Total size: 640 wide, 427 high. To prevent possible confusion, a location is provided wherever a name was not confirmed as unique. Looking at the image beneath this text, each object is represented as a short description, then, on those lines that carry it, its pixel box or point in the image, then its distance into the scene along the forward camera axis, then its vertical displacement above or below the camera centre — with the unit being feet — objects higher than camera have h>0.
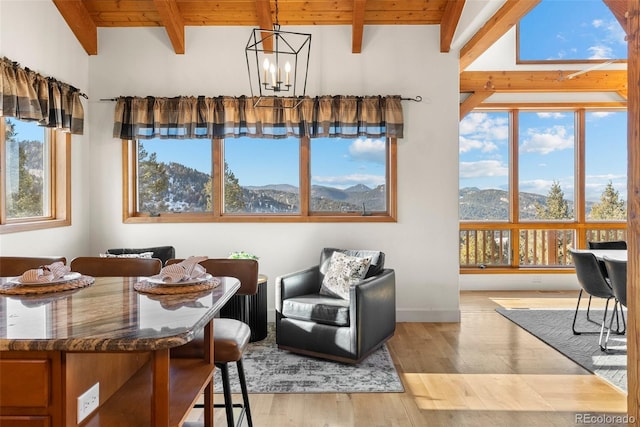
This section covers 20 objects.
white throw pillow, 12.07 -1.94
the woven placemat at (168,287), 4.99 -0.96
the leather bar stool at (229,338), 5.89 -1.88
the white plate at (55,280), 5.05 -0.88
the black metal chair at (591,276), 11.98 -2.03
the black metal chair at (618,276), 10.44 -1.77
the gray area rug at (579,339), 10.34 -3.99
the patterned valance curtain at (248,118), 14.32 +3.19
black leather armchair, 10.61 -2.90
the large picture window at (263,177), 15.16 +1.20
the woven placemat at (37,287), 4.87 -0.92
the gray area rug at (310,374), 9.42 -4.04
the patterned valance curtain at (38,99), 10.57 +3.19
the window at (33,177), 11.54 +1.06
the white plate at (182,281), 5.19 -0.91
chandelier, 14.60 +5.29
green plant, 12.82 -1.42
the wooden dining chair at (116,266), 7.01 -0.95
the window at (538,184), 19.85 +1.13
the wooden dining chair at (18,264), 7.38 -0.94
